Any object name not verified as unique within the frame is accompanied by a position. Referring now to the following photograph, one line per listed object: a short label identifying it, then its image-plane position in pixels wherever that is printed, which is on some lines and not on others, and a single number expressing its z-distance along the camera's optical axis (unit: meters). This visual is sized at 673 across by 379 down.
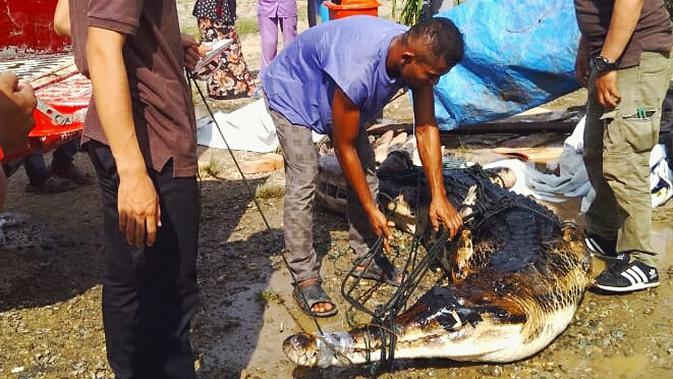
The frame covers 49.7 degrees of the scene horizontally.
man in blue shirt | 3.12
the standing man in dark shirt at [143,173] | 2.10
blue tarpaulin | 5.40
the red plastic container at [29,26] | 5.40
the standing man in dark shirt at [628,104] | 3.61
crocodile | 3.08
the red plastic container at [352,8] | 6.04
